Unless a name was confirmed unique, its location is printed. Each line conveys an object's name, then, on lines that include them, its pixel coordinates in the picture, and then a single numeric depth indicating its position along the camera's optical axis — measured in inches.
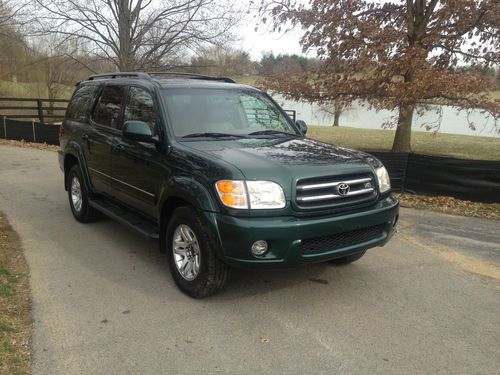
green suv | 142.4
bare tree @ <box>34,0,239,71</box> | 673.0
